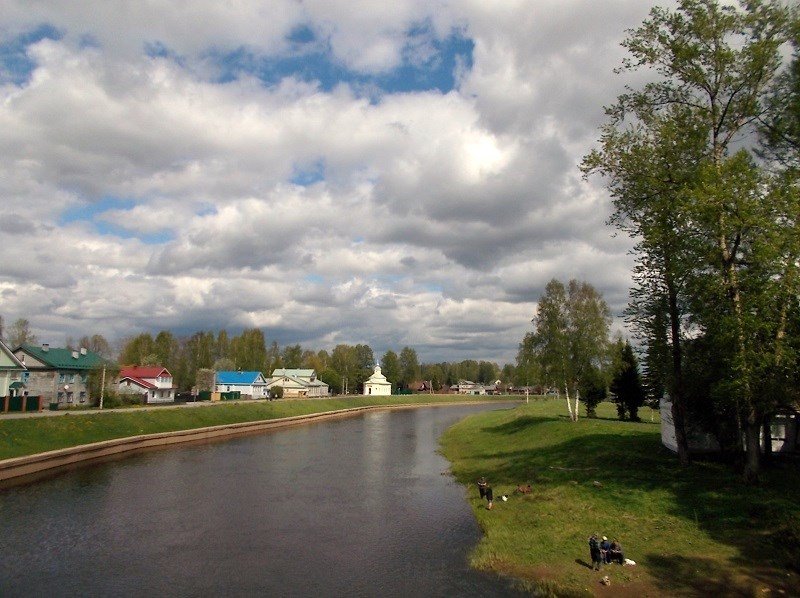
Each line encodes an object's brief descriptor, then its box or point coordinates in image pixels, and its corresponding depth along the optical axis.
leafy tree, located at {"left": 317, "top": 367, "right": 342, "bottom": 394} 171.75
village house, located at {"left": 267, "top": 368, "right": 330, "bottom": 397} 143.50
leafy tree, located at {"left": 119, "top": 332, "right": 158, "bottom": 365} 156.75
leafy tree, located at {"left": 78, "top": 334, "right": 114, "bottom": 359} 164.84
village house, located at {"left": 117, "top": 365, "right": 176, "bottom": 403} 95.44
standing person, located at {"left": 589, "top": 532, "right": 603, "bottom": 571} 20.11
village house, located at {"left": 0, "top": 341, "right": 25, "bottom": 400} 64.00
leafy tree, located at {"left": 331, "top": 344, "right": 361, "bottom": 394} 180.06
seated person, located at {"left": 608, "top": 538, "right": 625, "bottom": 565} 20.31
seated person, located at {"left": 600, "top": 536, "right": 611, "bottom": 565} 20.44
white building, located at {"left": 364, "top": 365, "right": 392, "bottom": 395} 173.50
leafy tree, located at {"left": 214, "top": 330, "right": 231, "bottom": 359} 173.88
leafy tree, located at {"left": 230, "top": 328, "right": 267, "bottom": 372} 169.00
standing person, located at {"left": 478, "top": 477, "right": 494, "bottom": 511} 30.61
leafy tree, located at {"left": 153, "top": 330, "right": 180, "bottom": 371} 160.62
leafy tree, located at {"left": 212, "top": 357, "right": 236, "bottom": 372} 156.35
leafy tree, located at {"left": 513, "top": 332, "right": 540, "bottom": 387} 66.19
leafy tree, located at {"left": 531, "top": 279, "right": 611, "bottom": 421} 60.78
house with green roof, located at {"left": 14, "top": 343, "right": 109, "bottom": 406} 70.06
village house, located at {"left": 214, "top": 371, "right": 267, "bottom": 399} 130.00
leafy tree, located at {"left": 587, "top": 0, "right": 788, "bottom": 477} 24.84
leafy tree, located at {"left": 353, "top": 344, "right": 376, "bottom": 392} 185.12
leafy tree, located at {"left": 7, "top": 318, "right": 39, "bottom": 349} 138.71
